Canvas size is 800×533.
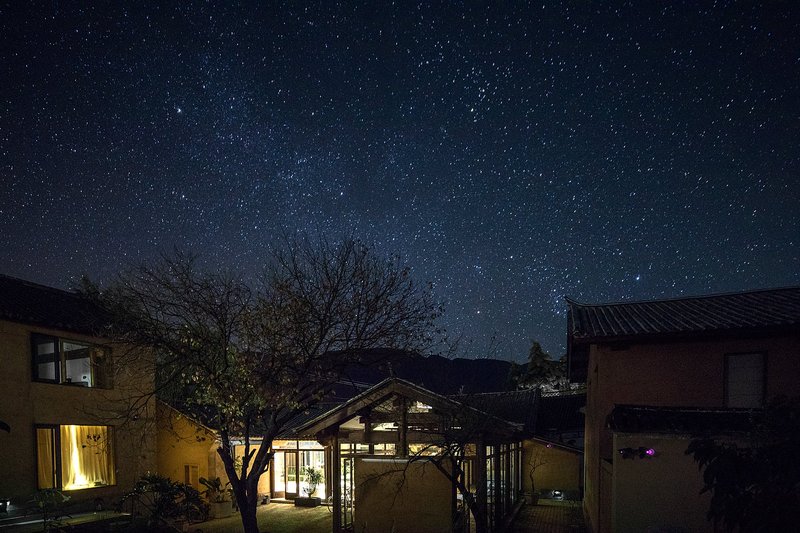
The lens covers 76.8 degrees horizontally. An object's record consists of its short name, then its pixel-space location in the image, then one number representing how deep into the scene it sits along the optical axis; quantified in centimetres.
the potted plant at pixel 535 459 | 2417
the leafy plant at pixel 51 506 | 1229
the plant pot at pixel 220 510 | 1844
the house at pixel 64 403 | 1398
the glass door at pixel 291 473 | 2214
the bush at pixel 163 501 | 1524
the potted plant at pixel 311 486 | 2077
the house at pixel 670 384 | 891
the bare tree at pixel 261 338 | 1144
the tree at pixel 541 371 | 4038
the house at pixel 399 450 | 1312
